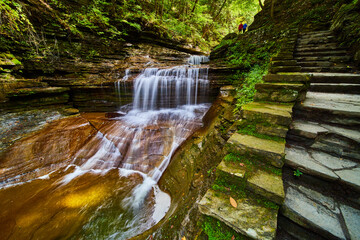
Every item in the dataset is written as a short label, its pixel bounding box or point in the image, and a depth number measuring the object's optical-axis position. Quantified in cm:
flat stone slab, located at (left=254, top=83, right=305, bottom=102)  247
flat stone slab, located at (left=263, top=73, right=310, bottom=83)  261
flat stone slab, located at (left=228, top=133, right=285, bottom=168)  171
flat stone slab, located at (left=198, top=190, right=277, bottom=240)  122
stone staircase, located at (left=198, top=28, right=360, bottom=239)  135
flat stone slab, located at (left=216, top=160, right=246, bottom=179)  163
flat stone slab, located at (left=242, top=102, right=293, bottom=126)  208
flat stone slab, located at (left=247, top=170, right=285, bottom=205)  140
